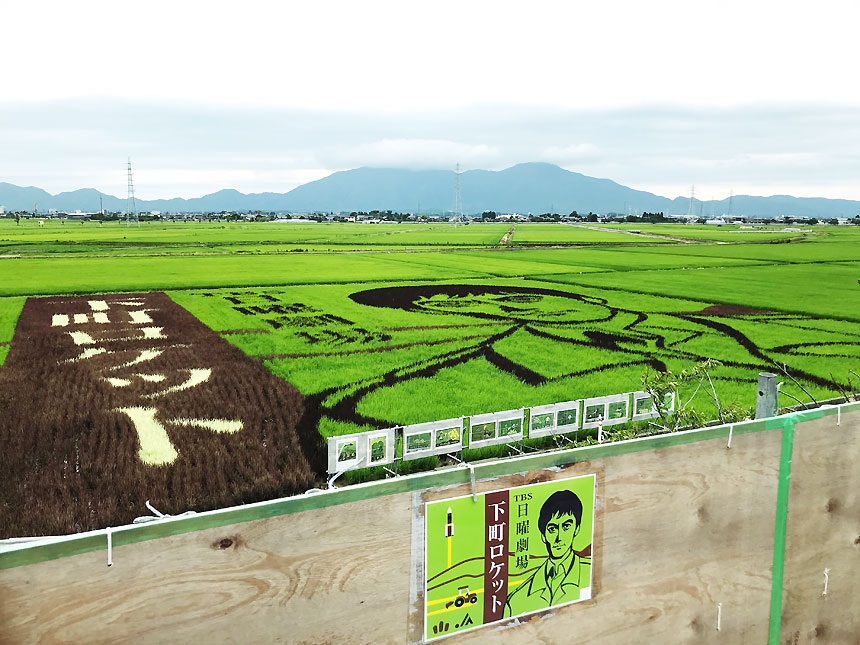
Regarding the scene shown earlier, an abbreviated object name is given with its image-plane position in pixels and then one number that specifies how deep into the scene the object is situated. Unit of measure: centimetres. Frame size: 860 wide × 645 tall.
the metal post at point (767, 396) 514
